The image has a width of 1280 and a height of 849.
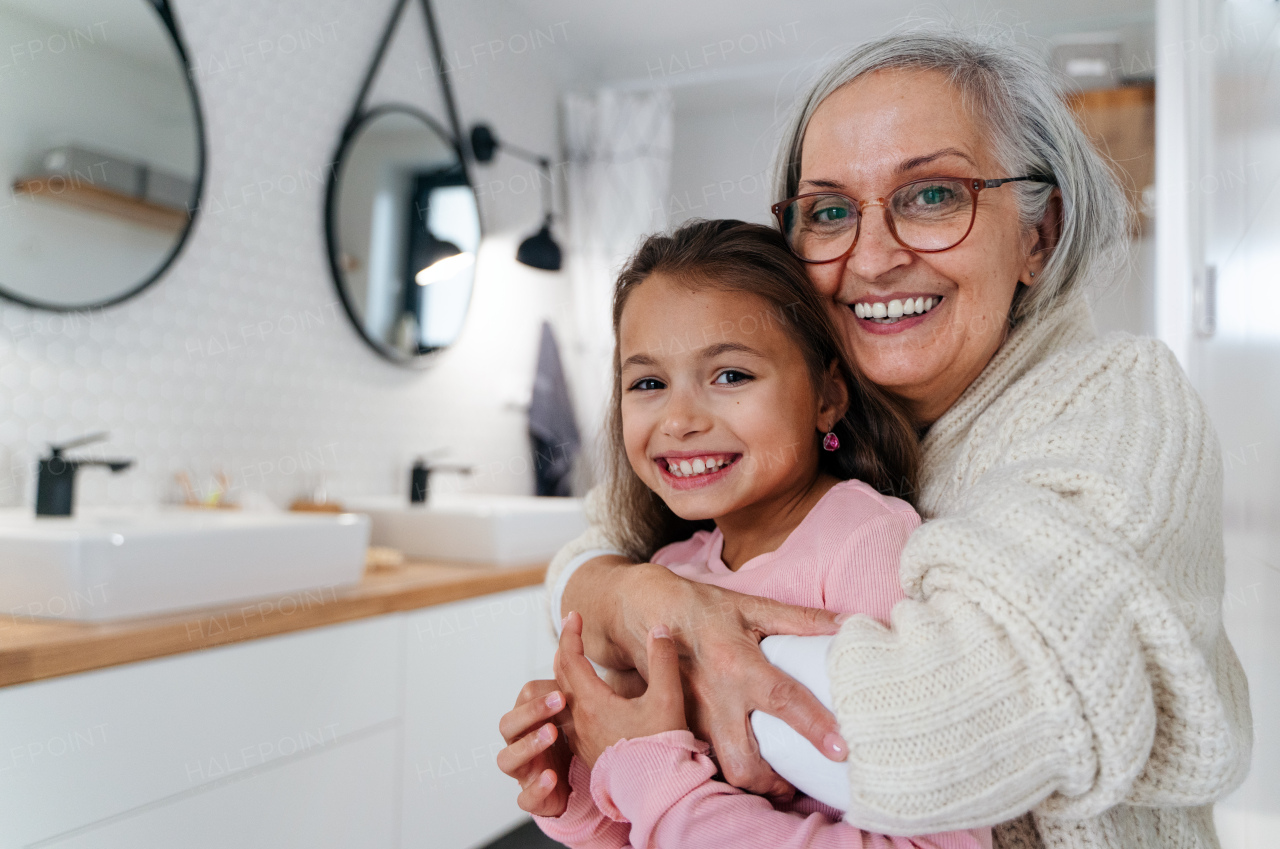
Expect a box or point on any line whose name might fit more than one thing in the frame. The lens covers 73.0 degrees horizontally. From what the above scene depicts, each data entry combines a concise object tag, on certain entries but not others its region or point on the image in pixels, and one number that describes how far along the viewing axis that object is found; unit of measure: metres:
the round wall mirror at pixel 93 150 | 1.77
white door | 0.91
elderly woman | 0.59
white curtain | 3.81
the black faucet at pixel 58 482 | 1.70
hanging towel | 3.58
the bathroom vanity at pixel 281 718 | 1.33
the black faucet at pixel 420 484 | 2.73
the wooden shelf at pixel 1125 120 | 3.15
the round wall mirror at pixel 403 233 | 2.67
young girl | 0.82
